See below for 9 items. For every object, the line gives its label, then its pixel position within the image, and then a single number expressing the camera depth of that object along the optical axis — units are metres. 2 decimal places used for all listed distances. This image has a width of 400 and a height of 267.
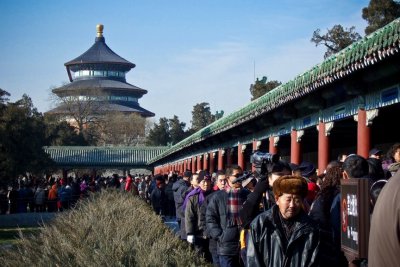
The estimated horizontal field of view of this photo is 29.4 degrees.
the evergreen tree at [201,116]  97.56
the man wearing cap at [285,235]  5.05
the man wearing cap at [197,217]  11.28
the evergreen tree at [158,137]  88.69
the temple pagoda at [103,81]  91.06
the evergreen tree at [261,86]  41.84
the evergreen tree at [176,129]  91.44
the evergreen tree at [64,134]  73.38
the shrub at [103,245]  6.69
